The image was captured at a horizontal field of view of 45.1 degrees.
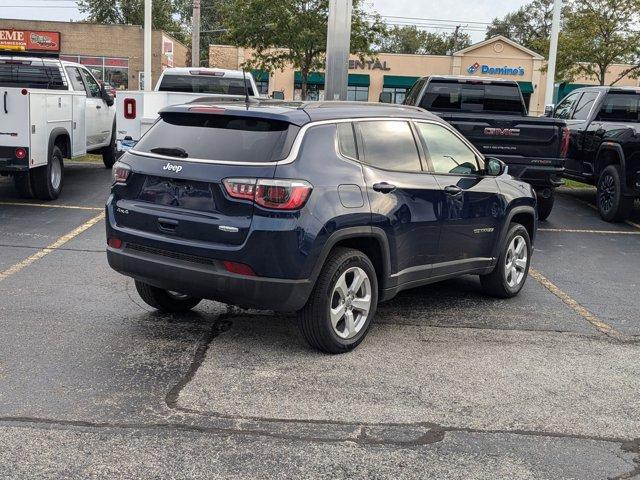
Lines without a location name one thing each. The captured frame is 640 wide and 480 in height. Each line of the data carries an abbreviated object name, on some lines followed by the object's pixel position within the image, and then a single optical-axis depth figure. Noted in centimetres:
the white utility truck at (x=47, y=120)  1019
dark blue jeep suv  493
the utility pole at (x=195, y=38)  3344
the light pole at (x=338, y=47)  1300
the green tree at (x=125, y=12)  6688
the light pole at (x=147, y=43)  2341
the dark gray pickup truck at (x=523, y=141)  1041
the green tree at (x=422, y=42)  8612
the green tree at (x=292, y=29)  2588
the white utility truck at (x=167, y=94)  1089
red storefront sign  4550
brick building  4500
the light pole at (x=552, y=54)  2130
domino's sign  5034
